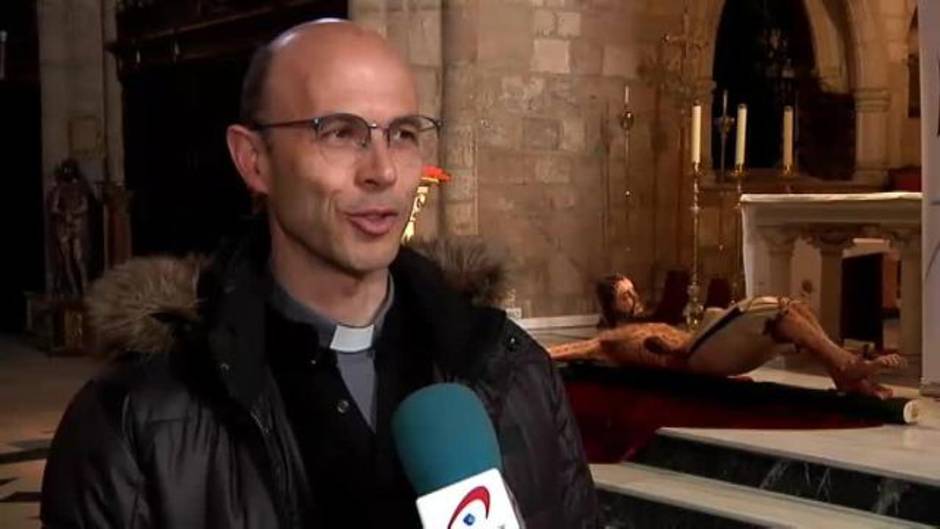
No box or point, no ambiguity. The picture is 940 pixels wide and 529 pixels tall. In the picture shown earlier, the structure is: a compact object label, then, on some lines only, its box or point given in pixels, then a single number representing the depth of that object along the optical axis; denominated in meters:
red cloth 4.65
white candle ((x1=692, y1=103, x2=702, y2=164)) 6.02
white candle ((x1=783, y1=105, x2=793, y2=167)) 6.86
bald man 1.25
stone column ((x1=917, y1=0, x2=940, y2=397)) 4.97
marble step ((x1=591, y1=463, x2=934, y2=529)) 3.91
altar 5.86
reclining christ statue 4.74
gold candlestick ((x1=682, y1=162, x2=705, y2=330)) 6.26
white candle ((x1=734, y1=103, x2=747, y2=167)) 6.20
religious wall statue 10.91
